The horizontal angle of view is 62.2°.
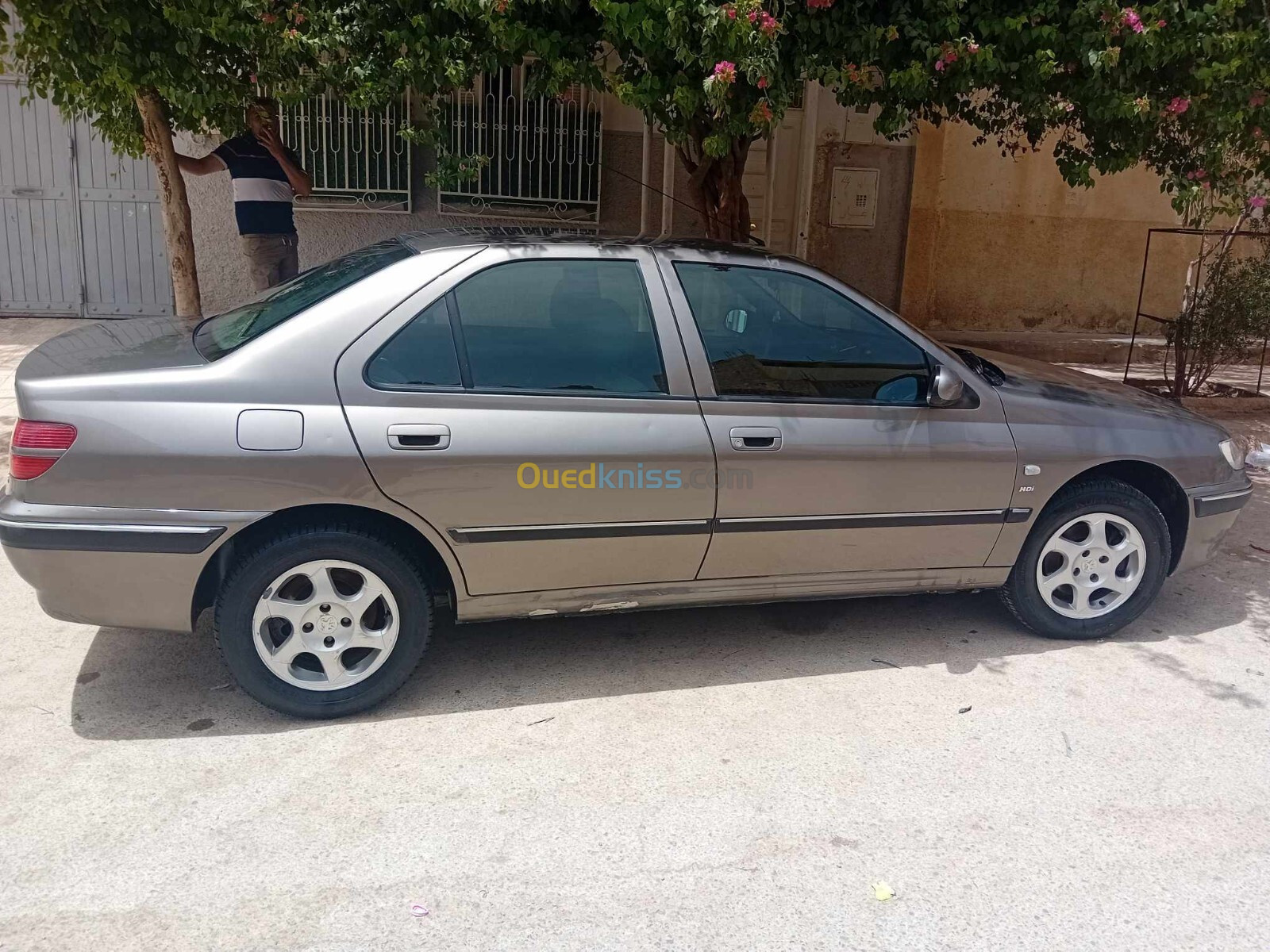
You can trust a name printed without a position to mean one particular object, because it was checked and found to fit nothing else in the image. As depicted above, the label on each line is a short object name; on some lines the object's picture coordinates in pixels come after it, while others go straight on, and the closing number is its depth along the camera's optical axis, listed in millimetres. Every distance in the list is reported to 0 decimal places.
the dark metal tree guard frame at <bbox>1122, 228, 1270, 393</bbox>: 8547
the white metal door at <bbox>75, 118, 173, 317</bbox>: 9688
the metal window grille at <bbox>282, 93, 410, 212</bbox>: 8945
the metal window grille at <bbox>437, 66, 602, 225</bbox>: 9148
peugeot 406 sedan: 3336
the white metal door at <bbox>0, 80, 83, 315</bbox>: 9578
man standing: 6594
